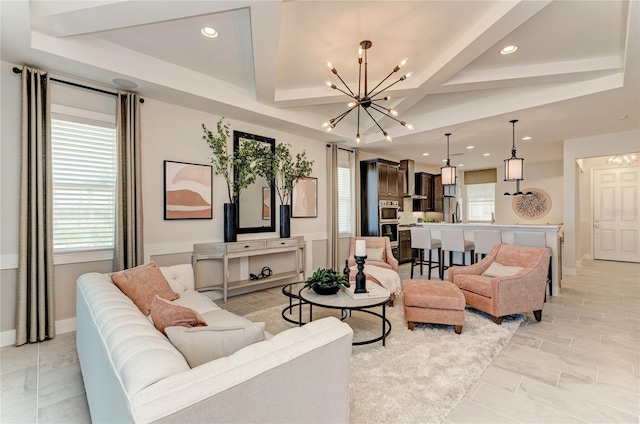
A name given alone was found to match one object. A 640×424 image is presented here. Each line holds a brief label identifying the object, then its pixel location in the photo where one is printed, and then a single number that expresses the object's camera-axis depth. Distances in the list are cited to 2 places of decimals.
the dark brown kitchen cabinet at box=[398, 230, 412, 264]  7.34
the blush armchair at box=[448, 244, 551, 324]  3.36
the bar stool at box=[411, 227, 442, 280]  5.66
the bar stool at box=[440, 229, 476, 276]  5.27
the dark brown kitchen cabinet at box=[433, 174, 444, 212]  9.34
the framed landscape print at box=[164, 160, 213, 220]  4.02
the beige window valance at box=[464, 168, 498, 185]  9.52
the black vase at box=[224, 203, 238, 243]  4.35
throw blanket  3.96
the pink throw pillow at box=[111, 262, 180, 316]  2.39
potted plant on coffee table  3.02
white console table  4.18
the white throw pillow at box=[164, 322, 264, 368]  1.28
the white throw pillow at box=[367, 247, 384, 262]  4.93
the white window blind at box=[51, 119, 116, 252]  3.26
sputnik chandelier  3.04
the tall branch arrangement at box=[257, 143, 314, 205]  4.75
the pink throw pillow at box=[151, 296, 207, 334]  1.56
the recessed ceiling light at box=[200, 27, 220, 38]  2.90
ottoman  3.10
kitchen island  4.57
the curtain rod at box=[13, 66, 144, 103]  2.99
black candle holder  2.97
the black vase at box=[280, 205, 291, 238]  5.01
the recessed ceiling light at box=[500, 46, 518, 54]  3.11
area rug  1.97
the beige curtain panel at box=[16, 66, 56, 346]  2.95
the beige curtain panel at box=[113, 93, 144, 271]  3.50
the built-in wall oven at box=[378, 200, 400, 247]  6.70
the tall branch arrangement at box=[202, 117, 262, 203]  4.34
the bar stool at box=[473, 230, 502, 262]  5.01
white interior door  7.29
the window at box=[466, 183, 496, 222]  9.68
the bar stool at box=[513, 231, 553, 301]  4.63
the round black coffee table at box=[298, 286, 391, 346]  2.70
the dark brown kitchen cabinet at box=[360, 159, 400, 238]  6.64
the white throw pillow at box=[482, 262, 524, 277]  3.73
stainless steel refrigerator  9.53
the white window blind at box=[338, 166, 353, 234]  6.51
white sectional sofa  0.90
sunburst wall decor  8.58
